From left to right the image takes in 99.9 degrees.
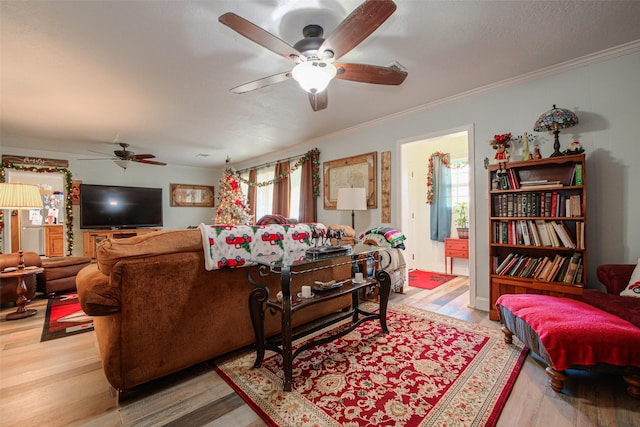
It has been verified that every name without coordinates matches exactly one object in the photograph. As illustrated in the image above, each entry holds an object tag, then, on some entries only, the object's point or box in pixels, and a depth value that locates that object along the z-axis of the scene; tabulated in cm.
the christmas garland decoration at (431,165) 486
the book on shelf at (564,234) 234
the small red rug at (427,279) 408
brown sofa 151
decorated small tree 548
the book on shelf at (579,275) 229
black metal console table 166
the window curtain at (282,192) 562
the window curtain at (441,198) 490
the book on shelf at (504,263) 269
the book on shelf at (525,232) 256
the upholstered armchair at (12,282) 320
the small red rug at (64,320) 255
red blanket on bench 148
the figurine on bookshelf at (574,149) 234
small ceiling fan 498
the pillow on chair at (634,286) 189
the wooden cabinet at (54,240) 539
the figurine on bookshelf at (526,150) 260
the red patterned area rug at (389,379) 143
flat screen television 573
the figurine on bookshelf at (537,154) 255
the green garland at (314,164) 493
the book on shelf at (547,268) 244
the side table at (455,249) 453
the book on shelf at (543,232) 249
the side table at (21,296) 289
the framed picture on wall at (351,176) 407
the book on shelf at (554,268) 240
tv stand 568
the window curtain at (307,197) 500
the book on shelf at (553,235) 242
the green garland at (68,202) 555
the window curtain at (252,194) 661
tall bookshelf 231
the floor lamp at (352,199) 384
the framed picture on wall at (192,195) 730
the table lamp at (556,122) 234
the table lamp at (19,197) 287
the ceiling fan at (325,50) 144
